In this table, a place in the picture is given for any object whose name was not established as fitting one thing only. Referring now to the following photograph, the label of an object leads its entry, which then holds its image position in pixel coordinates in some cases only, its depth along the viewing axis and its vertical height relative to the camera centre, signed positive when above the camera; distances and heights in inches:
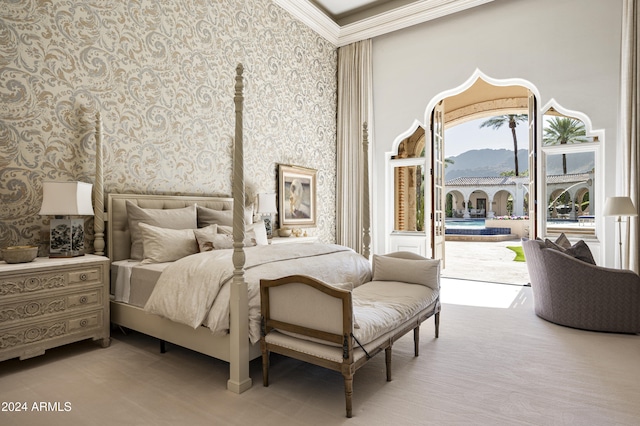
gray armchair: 132.9 -30.9
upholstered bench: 81.4 -27.5
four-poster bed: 93.4 -18.8
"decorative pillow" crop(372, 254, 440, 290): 128.4 -21.7
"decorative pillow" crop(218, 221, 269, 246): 143.9 -9.0
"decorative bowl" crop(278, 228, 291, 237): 207.7 -12.7
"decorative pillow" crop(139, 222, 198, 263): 125.4 -11.9
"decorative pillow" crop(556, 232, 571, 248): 164.3 -14.6
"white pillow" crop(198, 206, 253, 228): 154.4 -3.2
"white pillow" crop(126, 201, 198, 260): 134.7 -3.9
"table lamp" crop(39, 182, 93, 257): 112.8 -0.9
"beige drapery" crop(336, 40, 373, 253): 257.4 +54.2
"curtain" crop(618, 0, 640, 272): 175.0 +43.7
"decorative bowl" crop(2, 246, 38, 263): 103.2 -12.6
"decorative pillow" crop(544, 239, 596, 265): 145.3 -16.5
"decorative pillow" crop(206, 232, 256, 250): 129.5 -11.4
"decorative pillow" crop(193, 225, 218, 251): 129.0 -9.8
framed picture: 218.4 +8.3
